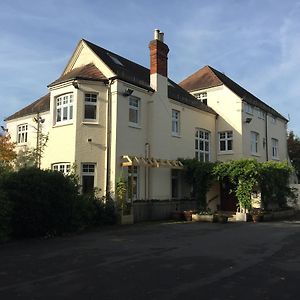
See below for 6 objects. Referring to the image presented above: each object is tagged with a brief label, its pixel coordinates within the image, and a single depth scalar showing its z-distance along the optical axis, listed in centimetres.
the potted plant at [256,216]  1851
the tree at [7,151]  2100
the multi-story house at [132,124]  1721
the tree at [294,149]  3642
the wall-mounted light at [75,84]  1706
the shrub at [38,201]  1248
